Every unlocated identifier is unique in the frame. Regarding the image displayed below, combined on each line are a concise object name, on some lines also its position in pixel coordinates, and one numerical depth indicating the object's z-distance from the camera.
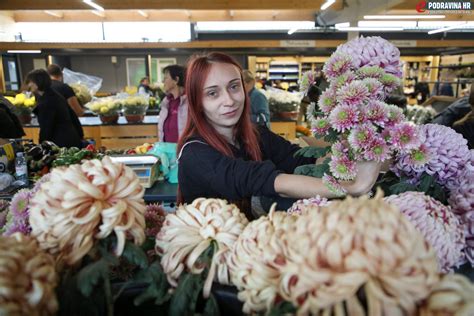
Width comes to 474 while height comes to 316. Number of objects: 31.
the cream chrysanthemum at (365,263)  0.42
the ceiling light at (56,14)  9.39
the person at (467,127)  2.61
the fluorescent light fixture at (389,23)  10.48
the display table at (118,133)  5.64
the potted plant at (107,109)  5.38
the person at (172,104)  4.01
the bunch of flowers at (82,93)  6.09
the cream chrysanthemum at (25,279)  0.46
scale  2.45
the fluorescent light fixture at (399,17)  8.10
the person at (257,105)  4.54
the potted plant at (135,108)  5.49
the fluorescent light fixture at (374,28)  7.69
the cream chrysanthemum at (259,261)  0.52
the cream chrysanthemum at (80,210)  0.55
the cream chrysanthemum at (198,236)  0.61
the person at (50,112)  4.09
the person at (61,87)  5.23
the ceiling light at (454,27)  8.02
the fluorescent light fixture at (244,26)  12.84
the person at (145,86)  7.98
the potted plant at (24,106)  5.62
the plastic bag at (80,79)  7.17
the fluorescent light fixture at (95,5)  6.06
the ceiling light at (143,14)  9.79
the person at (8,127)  3.10
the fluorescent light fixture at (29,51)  8.17
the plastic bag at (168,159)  2.69
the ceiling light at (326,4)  6.30
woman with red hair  1.07
